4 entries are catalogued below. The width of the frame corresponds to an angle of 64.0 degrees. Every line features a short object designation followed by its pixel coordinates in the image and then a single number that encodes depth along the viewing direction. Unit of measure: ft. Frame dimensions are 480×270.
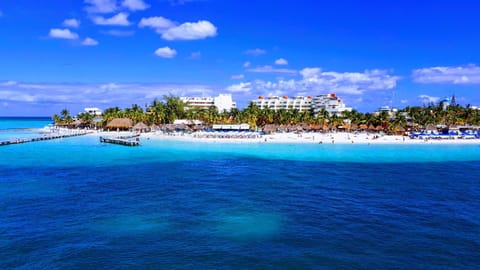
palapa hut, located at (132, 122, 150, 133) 281.54
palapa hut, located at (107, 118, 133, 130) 291.99
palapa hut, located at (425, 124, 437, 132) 285.43
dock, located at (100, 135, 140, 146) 200.56
